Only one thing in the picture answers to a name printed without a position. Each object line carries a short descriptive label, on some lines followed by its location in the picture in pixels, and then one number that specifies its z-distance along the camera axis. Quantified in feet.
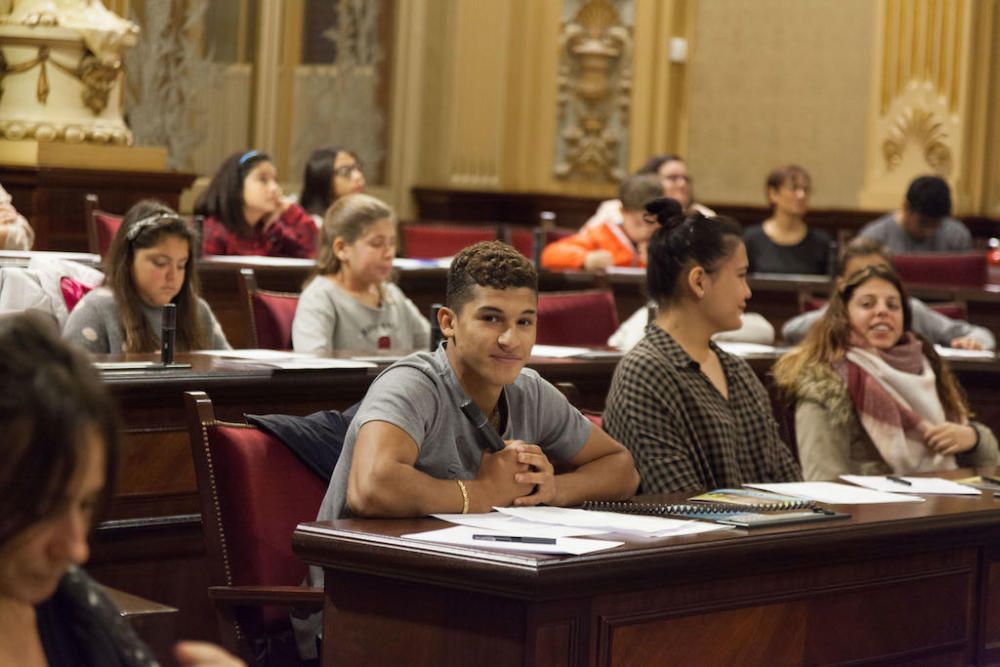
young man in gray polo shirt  12.02
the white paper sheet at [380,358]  19.58
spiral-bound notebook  12.29
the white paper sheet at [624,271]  31.60
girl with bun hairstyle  15.31
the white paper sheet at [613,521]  11.81
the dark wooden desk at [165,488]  17.01
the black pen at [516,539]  10.97
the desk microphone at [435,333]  20.07
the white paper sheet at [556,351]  21.41
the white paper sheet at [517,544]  10.72
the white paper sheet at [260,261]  27.72
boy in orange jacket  32.77
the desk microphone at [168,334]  17.63
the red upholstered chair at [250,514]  13.33
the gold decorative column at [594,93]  48.17
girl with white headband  19.48
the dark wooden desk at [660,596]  10.69
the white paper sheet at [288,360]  18.38
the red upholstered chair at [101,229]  26.23
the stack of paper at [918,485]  14.71
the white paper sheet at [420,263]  29.74
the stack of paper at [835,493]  13.86
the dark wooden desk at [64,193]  29.50
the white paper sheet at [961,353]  23.59
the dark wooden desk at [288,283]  26.52
